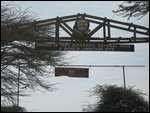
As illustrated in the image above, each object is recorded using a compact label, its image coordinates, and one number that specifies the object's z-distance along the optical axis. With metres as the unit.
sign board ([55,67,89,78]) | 22.67
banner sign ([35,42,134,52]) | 23.07
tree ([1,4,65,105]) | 24.34
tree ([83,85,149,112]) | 24.71
